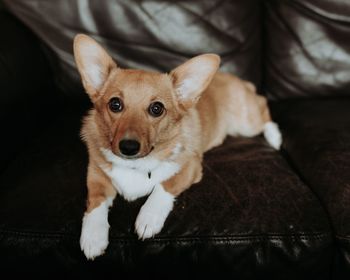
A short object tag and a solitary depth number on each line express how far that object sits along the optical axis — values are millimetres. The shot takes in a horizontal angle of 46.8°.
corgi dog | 1313
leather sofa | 1233
